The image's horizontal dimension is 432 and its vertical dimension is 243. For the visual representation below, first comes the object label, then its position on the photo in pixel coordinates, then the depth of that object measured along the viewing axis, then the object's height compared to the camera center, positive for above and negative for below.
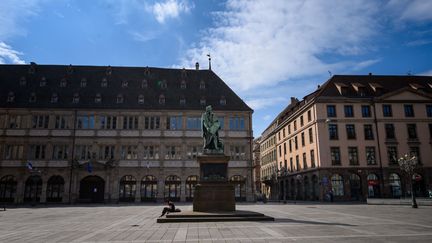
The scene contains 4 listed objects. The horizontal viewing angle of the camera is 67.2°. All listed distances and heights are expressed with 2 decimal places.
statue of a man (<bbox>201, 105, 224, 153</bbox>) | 20.86 +3.44
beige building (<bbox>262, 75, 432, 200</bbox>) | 45.22 +6.55
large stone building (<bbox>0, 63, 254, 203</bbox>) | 44.56 +5.91
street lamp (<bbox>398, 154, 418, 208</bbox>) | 32.91 +2.00
